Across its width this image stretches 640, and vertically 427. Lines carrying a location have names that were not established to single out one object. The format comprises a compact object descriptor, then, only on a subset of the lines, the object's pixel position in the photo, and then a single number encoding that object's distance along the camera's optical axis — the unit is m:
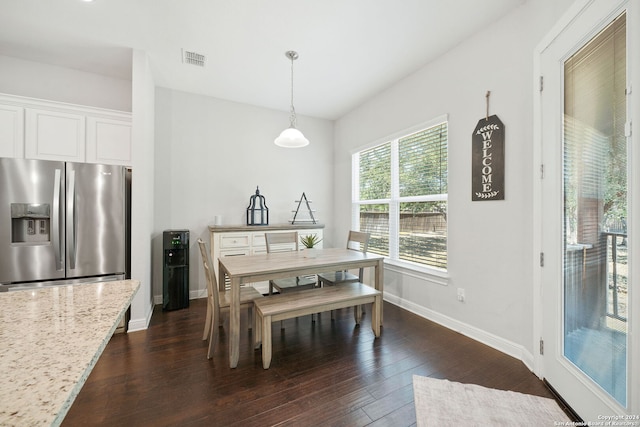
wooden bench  2.19
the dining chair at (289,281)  2.98
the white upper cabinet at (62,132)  2.72
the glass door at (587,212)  1.41
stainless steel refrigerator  2.54
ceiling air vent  3.02
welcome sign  2.46
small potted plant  4.08
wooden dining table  2.19
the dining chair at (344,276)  3.19
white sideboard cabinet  3.77
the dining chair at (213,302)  2.31
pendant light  2.95
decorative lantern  4.28
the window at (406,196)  3.17
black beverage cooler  3.44
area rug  1.64
